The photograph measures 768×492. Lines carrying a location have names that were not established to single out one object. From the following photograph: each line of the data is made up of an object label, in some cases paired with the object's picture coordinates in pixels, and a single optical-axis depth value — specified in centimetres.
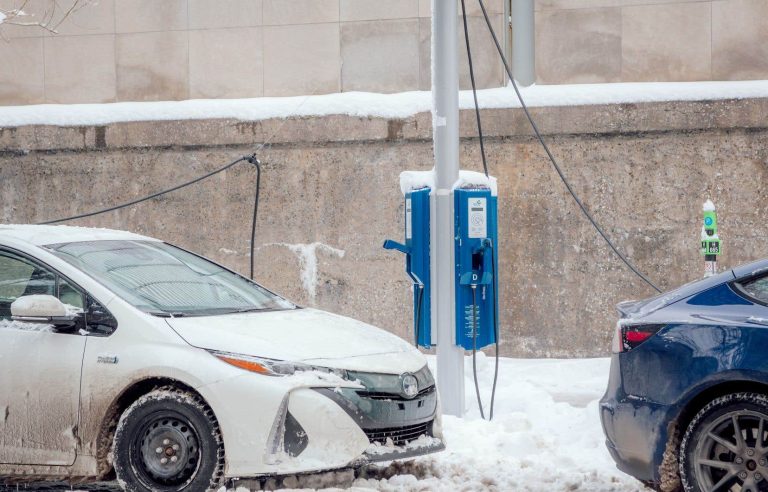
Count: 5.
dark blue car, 1041
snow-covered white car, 1104
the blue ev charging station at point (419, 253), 1702
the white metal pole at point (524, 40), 2205
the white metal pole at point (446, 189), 1662
